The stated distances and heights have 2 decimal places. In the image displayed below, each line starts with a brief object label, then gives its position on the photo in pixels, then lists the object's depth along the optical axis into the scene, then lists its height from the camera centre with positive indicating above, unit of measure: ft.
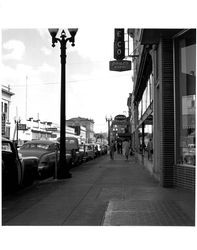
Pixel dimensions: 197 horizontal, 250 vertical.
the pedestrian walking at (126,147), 59.38 -2.78
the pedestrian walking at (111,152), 65.52 -4.31
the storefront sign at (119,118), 113.96 +8.06
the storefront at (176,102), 21.34 +3.03
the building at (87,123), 326.58 +16.56
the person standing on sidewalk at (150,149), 43.28 -2.26
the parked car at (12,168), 20.96 -2.77
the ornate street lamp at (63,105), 29.50 +3.69
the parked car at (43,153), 30.18 -2.17
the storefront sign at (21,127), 93.53 +3.25
